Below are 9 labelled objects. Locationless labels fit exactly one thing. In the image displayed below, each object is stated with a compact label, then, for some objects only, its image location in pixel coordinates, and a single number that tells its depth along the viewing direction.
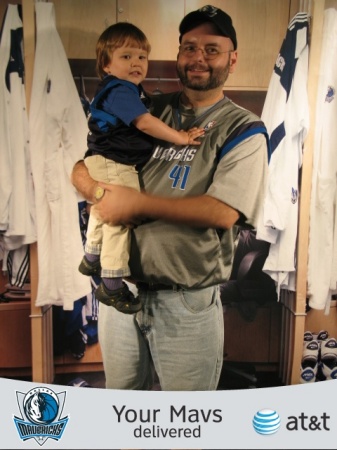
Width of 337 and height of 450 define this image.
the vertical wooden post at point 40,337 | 1.35
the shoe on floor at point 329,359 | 1.43
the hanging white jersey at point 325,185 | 1.26
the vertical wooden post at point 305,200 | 1.24
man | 1.14
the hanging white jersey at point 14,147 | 1.23
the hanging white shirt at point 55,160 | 1.23
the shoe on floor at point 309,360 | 1.43
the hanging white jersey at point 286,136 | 1.24
